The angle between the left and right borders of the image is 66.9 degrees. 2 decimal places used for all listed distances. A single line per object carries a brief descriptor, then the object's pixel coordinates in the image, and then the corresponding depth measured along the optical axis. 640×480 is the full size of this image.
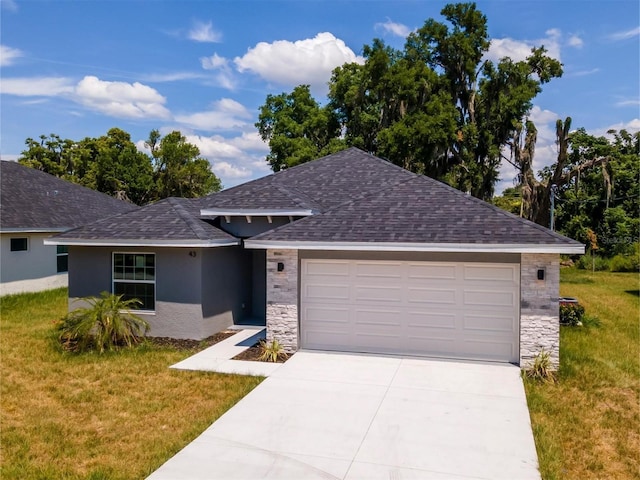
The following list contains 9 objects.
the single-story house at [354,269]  9.44
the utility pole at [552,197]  23.25
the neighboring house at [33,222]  17.52
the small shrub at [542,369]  8.94
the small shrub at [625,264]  29.25
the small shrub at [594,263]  30.34
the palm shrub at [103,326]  10.80
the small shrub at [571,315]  13.76
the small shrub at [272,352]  10.04
